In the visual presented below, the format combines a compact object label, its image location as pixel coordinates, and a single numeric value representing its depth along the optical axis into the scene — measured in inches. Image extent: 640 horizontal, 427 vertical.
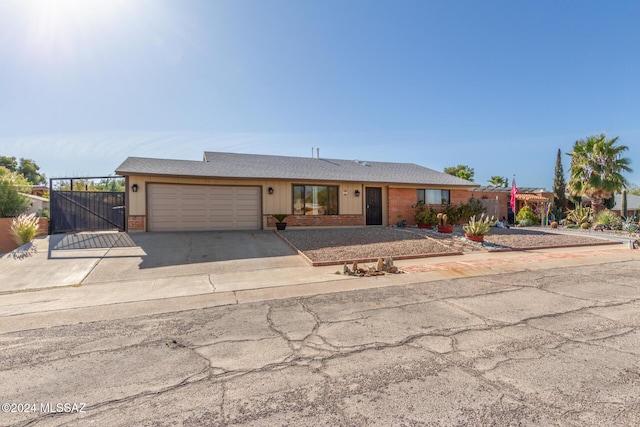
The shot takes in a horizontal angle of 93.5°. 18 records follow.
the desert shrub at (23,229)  422.6
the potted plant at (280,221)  538.2
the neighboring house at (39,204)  849.0
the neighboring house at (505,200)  808.3
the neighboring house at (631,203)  1250.5
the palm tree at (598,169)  743.7
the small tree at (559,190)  1006.3
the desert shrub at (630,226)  599.3
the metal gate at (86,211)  483.8
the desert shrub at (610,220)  658.2
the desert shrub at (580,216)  738.8
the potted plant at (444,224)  537.4
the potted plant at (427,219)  578.2
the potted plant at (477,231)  459.5
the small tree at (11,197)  480.4
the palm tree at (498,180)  1701.5
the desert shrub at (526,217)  805.2
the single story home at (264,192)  500.4
